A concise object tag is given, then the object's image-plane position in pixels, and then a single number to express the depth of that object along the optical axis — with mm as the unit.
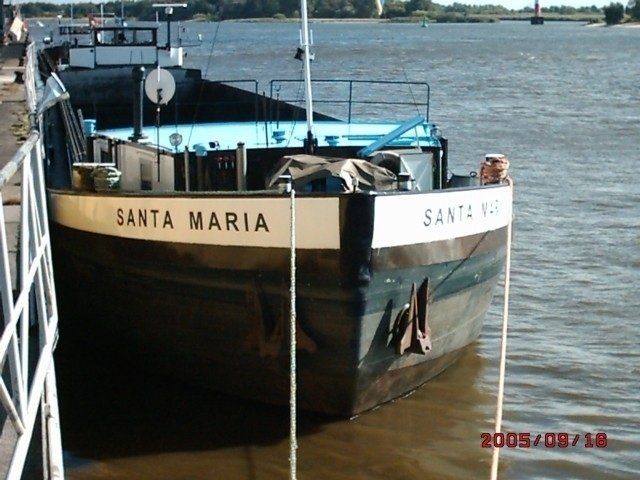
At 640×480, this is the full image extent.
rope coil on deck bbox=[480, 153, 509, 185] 11164
